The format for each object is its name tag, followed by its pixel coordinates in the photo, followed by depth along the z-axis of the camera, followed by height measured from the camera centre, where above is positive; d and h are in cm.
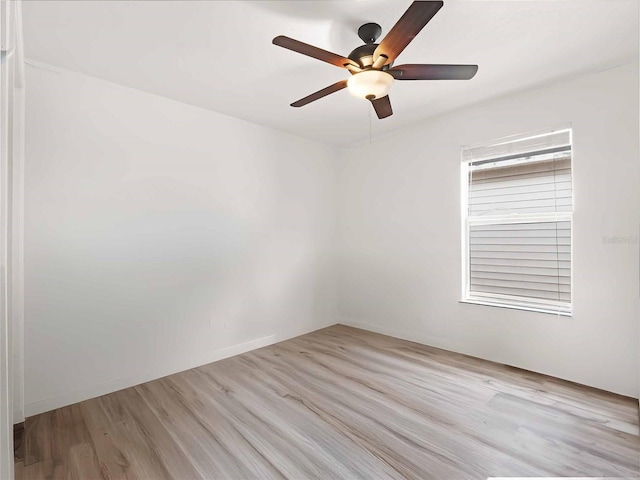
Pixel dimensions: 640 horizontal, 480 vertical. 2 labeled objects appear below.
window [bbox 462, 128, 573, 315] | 278 +17
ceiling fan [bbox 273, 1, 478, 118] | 163 +102
